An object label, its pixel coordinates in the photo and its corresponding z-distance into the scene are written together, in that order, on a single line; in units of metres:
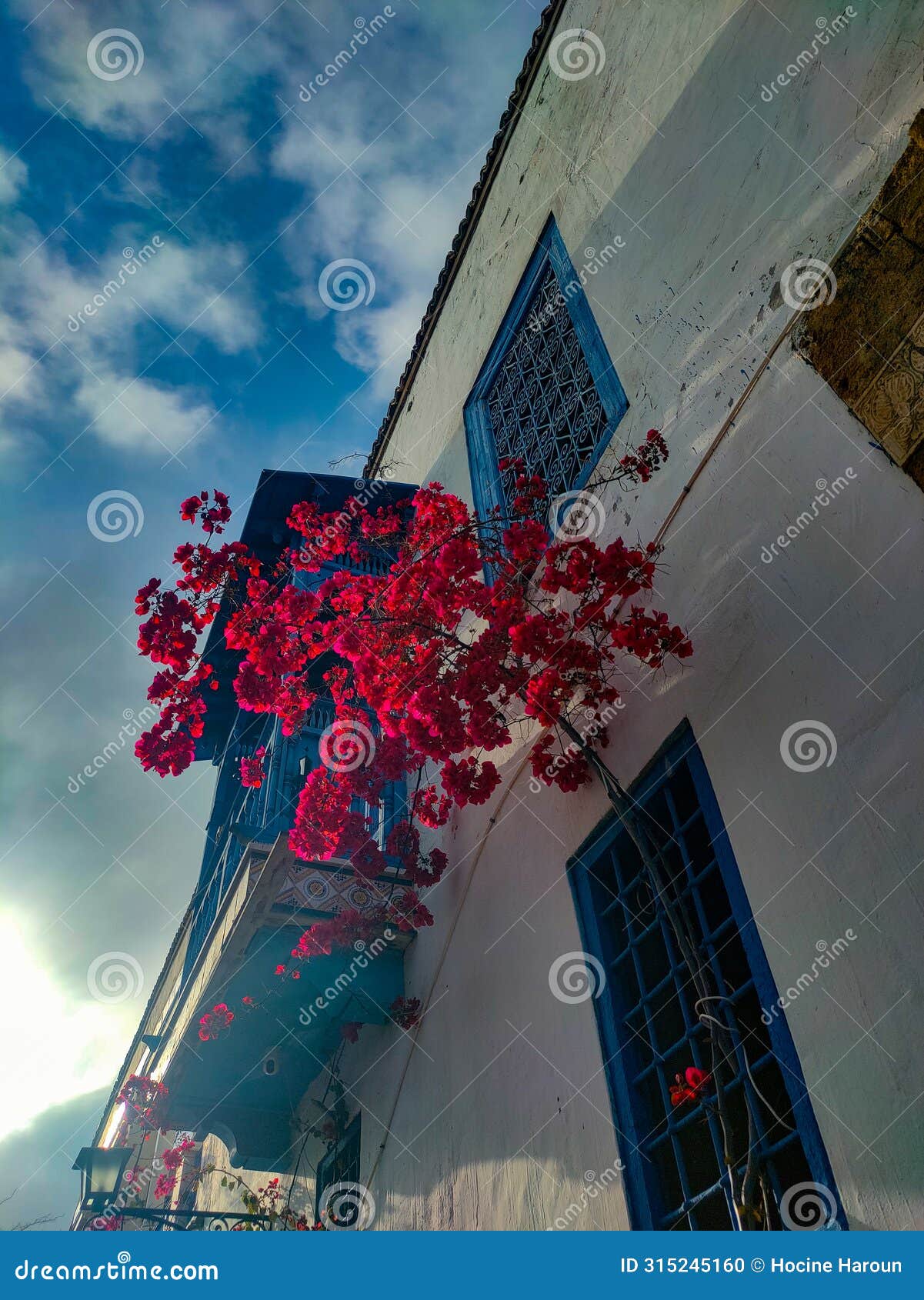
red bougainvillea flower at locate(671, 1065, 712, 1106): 2.93
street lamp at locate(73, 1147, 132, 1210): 6.56
